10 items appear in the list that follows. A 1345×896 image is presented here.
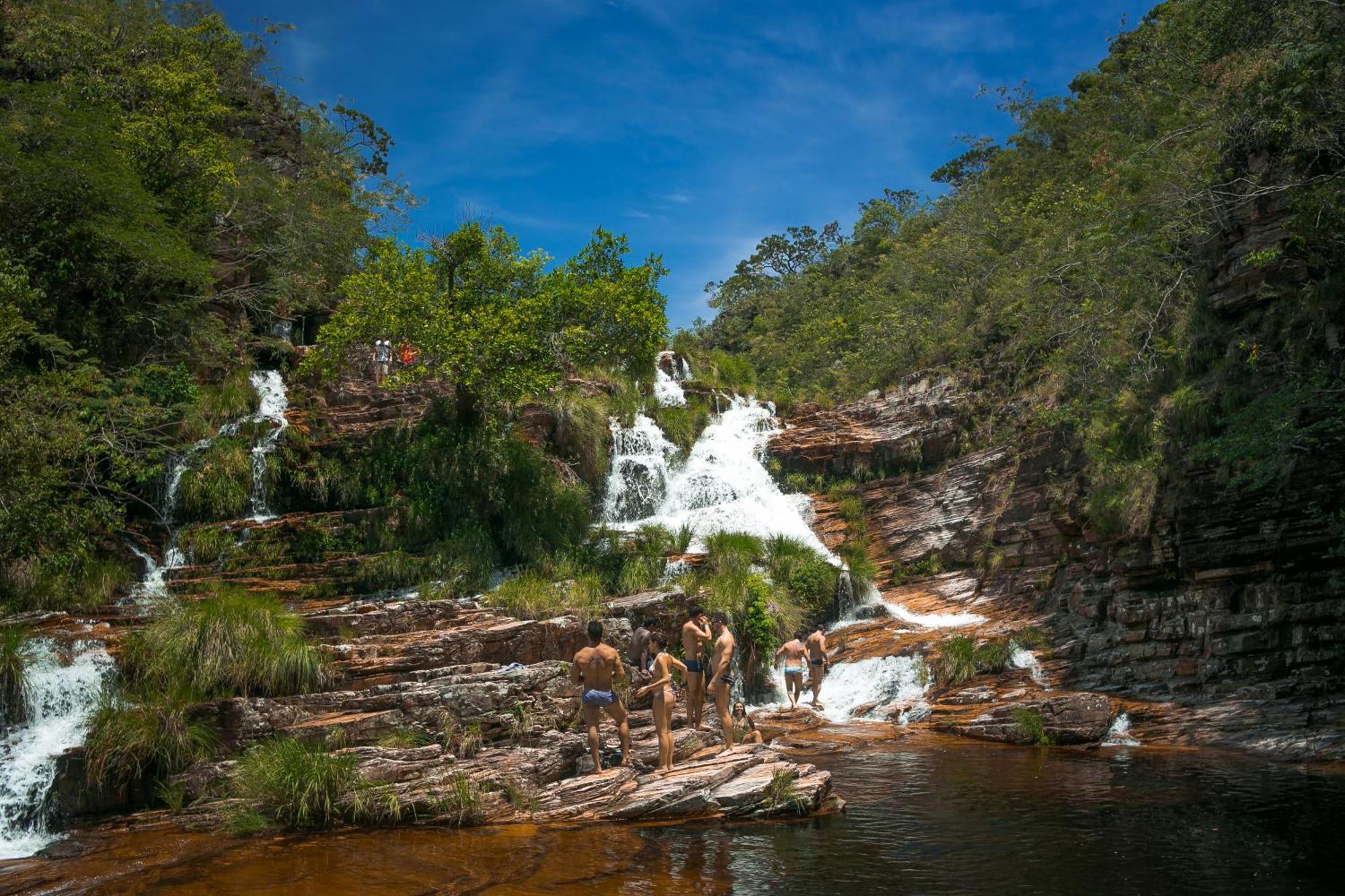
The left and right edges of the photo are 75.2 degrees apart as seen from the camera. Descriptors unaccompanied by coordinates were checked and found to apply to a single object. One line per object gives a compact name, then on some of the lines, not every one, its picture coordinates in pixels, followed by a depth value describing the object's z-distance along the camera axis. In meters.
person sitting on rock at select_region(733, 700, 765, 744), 12.18
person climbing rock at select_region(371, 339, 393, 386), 23.36
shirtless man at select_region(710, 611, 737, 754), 10.77
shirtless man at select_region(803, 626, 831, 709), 16.11
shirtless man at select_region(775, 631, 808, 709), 16.05
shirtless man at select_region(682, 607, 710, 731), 10.83
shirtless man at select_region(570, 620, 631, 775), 9.70
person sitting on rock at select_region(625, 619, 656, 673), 11.94
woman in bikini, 9.88
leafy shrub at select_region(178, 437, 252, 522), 17.84
